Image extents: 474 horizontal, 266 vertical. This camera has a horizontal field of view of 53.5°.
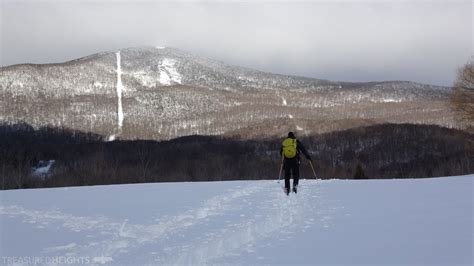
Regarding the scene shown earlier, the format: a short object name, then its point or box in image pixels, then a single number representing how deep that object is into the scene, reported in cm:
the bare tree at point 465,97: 3722
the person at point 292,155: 1312
